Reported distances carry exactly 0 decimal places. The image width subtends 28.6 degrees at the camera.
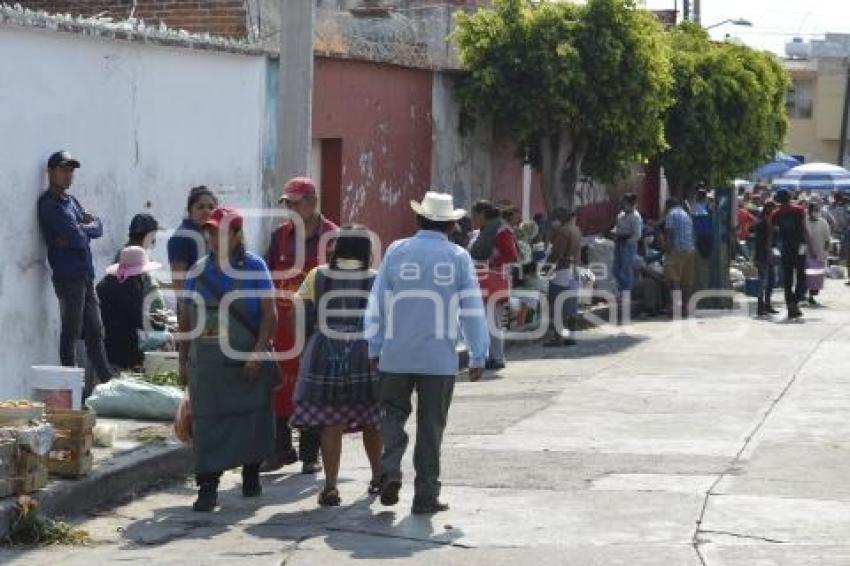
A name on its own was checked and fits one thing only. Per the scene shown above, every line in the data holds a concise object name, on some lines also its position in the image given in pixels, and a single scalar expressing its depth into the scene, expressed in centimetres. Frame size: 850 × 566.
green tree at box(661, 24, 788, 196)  2736
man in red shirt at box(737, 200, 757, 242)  3506
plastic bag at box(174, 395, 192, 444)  1015
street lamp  4628
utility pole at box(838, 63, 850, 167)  6366
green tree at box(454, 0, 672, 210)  2159
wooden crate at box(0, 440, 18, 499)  903
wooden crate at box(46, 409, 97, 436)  969
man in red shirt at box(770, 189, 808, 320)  2458
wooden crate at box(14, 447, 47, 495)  915
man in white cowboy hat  959
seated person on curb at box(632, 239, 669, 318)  2475
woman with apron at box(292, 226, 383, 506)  1001
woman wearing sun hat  1341
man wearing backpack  2561
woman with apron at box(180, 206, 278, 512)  981
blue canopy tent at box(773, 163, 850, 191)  4303
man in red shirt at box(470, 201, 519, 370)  1702
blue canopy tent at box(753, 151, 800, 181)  4569
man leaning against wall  1262
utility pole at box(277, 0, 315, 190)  1352
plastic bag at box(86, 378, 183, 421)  1203
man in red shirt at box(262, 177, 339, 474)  1078
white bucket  1070
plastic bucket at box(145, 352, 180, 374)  1305
